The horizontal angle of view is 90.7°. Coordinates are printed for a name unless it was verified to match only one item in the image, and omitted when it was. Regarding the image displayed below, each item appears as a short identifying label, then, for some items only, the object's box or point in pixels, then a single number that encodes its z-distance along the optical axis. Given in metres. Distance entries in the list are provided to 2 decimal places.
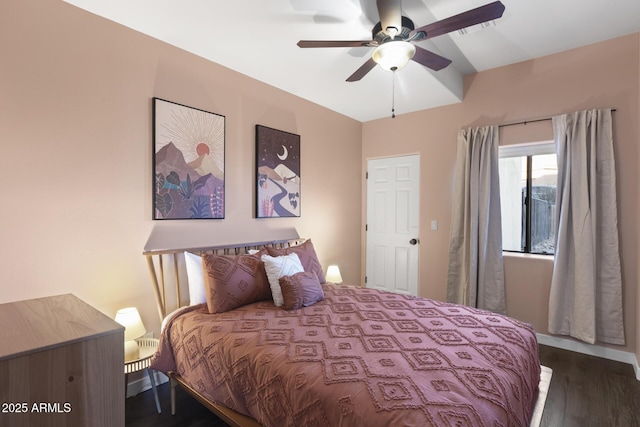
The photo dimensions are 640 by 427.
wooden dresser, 0.76
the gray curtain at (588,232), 2.80
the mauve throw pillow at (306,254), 2.76
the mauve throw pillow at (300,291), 2.29
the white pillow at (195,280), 2.35
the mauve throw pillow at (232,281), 2.22
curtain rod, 3.15
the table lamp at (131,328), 2.05
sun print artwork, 2.44
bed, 1.25
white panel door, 4.10
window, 3.28
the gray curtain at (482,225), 3.37
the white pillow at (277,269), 2.38
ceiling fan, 1.74
